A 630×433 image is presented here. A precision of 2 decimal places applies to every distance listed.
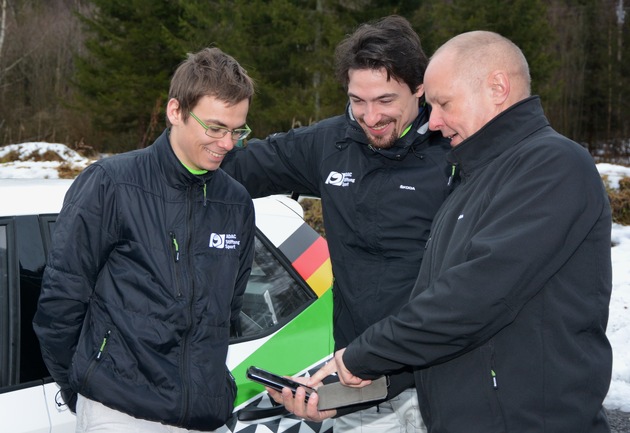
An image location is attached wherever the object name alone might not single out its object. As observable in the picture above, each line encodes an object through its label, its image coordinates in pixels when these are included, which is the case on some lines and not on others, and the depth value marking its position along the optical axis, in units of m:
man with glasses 2.25
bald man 1.95
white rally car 2.44
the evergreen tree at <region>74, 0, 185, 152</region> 26.48
